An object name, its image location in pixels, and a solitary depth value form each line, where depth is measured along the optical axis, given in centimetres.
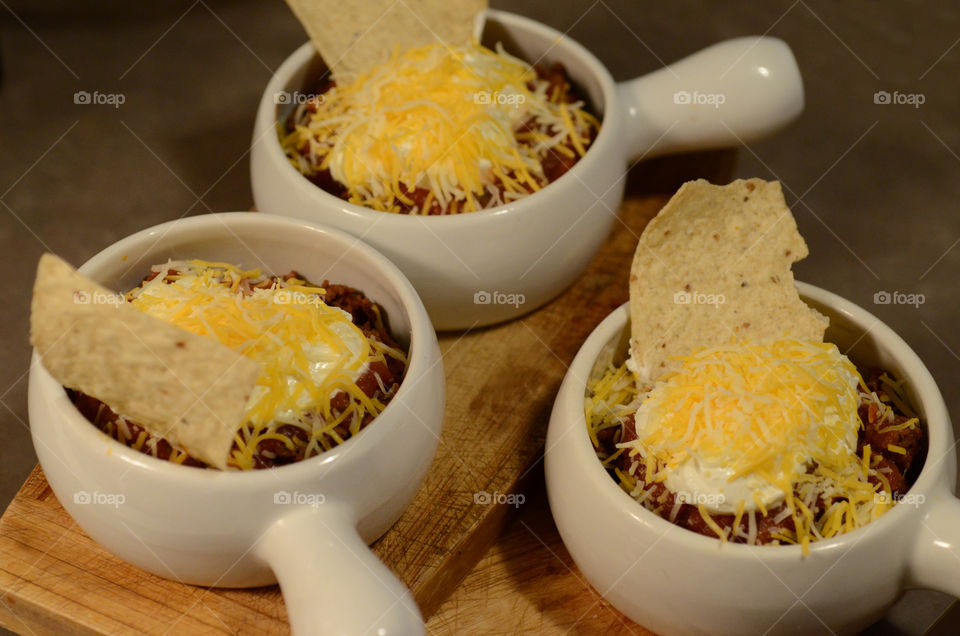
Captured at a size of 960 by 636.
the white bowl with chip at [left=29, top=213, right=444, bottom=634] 53
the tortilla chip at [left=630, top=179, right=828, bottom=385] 59
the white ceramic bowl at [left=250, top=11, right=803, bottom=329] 64
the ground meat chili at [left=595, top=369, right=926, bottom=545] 55
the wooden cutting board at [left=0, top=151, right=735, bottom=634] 58
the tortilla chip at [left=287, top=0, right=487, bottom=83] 68
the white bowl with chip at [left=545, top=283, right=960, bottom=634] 54
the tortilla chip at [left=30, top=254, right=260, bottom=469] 52
